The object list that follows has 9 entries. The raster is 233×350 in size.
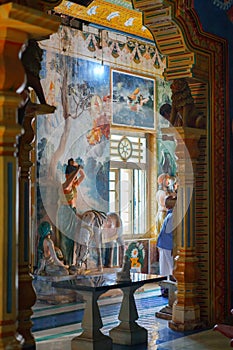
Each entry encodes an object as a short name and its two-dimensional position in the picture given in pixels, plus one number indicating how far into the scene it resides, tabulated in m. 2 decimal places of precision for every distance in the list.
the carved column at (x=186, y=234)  8.40
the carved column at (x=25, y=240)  6.04
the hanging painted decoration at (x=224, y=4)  8.95
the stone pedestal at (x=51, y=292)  11.11
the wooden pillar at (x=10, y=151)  4.38
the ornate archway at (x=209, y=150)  8.38
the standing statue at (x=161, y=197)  15.06
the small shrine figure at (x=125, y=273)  7.80
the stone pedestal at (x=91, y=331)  7.21
